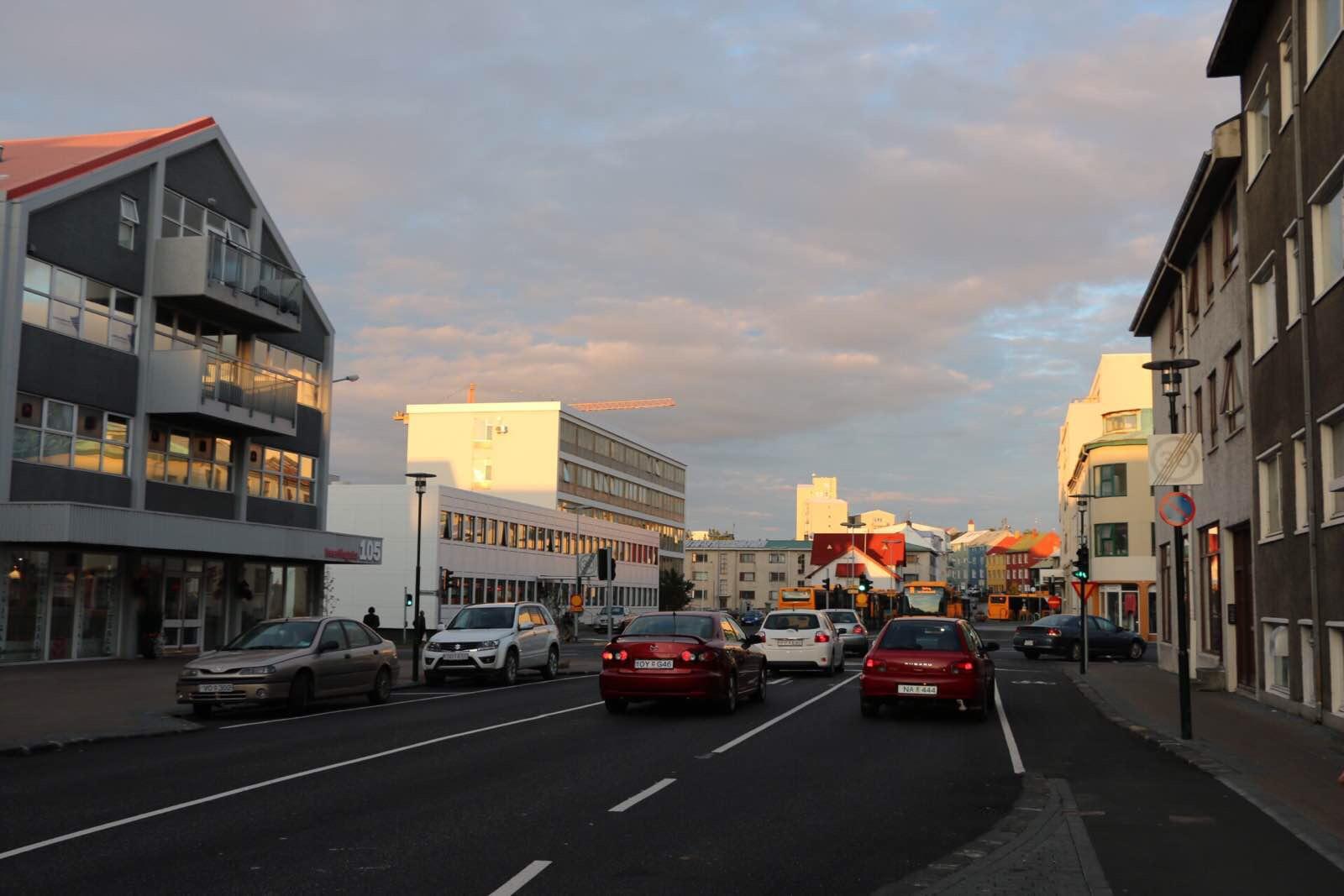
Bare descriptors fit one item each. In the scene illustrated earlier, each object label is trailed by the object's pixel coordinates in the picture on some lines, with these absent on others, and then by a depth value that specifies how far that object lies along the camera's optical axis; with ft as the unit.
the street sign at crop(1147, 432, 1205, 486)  54.39
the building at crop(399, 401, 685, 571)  290.97
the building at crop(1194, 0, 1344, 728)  54.95
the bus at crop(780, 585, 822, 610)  191.72
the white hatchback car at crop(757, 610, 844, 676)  96.73
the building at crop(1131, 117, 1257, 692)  75.41
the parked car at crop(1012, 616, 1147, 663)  133.28
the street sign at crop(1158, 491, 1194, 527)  52.44
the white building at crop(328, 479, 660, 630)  212.64
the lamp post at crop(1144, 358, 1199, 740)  50.01
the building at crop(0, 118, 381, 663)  92.53
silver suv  85.46
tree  340.37
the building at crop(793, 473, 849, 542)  607.78
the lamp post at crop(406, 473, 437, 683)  89.45
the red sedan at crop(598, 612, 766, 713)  58.80
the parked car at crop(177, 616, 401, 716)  59.72
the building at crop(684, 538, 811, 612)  472.44
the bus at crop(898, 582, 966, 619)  205.98
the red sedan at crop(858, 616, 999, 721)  58.29
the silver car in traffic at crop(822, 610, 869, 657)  130.72
